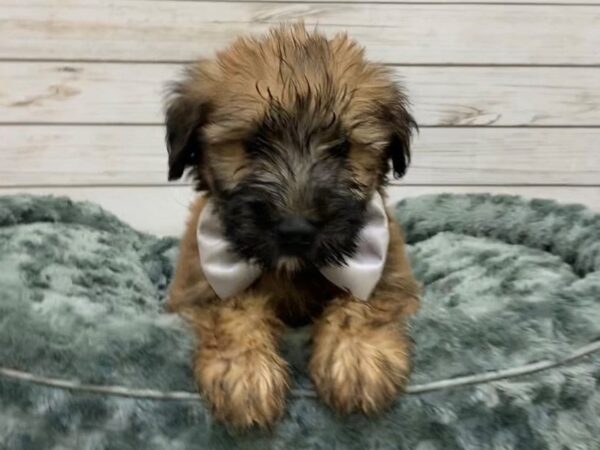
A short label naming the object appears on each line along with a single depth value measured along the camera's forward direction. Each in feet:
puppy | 0.92
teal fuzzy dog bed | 0.92
